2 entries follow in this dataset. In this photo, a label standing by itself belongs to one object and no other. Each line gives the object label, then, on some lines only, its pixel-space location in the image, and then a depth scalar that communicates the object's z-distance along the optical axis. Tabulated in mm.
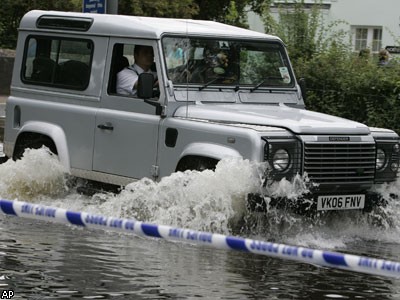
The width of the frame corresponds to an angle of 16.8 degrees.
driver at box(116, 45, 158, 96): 13486
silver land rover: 11988
